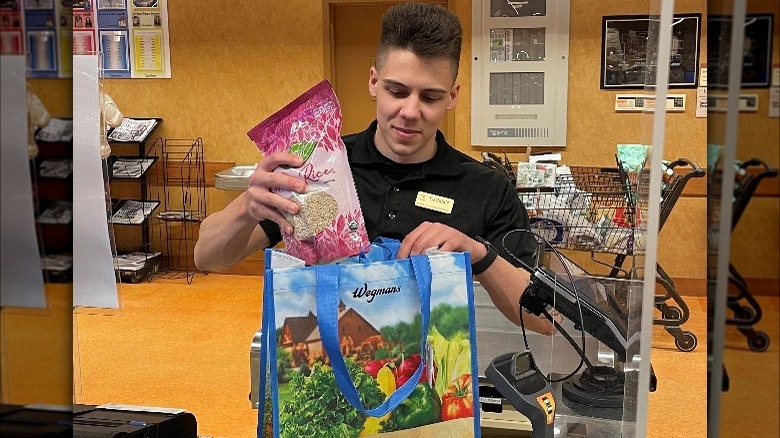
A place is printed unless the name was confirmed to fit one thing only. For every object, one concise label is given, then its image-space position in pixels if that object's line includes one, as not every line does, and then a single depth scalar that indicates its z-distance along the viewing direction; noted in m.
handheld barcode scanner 1.34
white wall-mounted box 6.33
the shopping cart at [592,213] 3.54
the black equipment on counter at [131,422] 1.40
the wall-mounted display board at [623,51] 6.27
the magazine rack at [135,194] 7.05
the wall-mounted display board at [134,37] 7.21
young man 1.80
